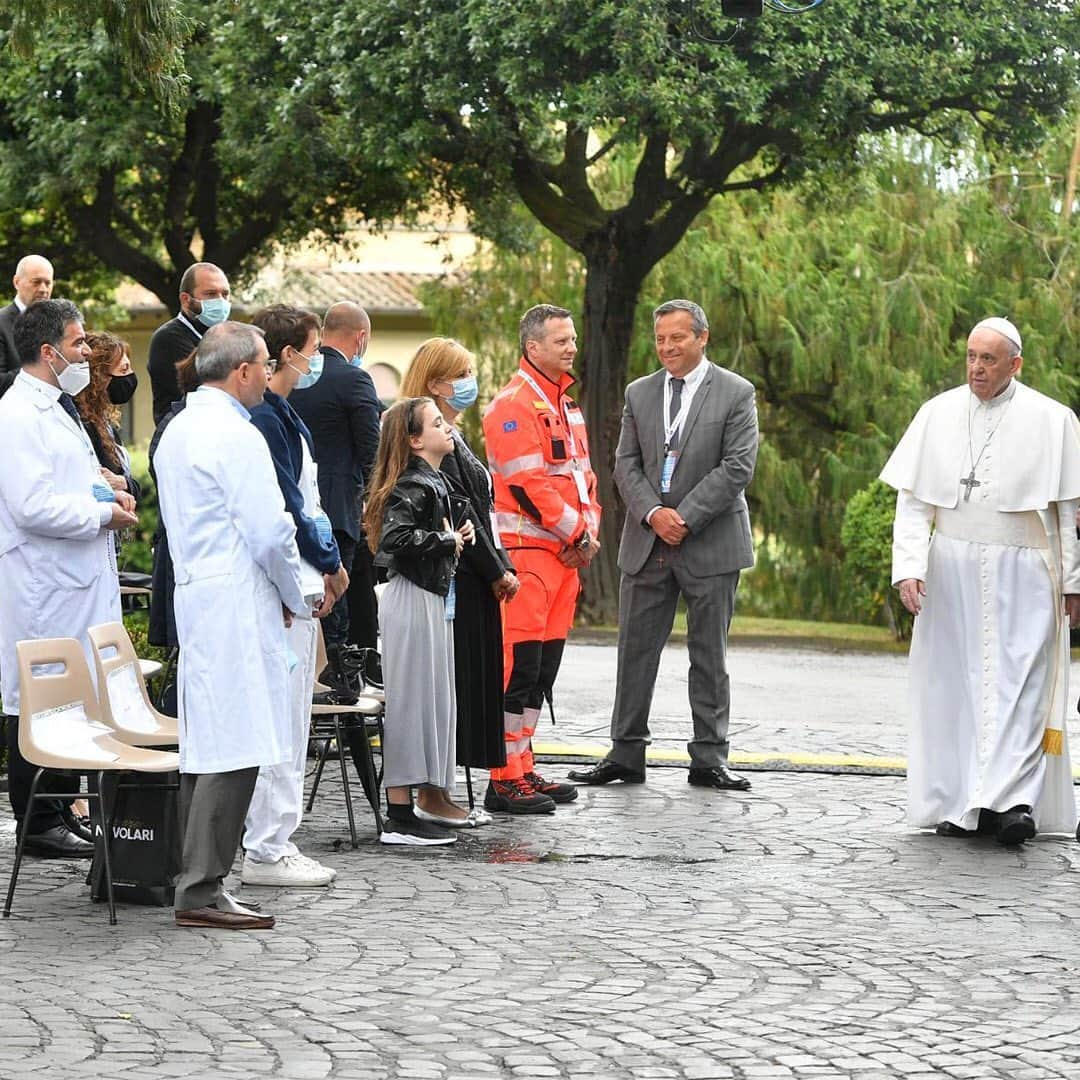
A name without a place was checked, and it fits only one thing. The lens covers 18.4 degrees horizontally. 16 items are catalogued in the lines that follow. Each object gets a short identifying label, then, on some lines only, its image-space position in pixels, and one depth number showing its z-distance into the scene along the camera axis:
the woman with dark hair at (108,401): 15.45
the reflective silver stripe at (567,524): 15.50
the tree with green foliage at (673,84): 30.92
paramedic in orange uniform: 15.45
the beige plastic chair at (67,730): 11.66
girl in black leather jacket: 13.77
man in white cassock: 14.50
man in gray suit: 16.57
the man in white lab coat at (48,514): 12.97
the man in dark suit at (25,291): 16.13
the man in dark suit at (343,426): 16.47
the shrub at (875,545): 32.07
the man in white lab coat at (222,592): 11.21
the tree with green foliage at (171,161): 36.22
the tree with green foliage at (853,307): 42.18
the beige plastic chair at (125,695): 12.68
